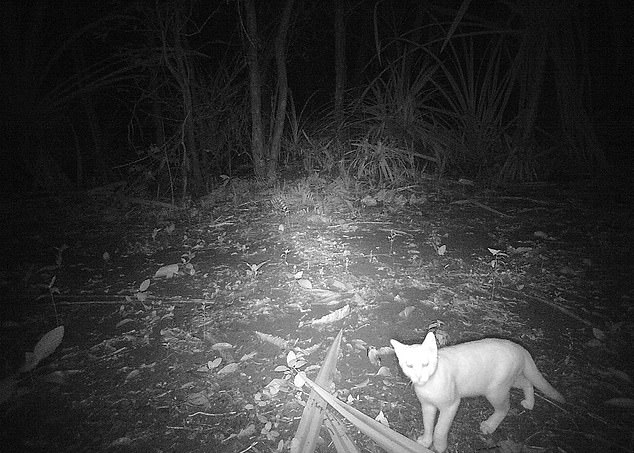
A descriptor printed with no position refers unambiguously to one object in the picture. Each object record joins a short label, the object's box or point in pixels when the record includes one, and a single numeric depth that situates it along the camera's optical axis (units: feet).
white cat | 5.83
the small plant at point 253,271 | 10.87
